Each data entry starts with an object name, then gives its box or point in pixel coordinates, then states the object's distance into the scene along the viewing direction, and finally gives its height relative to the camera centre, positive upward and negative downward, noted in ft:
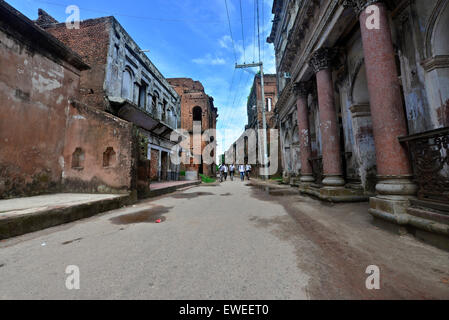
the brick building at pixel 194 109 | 78.84 +29.39
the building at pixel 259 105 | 72.10 +30.56
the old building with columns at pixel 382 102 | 8.64 +5.12
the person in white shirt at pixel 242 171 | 64.90 +0.30
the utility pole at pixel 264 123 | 54.41 +13.60
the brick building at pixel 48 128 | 14.11 +4.29
